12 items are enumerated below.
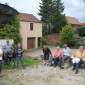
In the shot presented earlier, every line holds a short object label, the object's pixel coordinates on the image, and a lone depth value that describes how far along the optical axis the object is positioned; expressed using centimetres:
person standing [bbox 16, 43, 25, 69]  577
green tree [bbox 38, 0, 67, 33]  2112
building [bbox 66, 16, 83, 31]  3374
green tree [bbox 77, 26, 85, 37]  2367
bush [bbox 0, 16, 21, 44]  1139
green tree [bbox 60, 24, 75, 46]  1673
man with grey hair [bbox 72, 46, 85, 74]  544
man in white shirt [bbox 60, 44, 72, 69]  609
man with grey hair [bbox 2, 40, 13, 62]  603
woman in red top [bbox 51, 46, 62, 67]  635
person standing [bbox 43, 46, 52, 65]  679
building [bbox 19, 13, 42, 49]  1478
